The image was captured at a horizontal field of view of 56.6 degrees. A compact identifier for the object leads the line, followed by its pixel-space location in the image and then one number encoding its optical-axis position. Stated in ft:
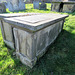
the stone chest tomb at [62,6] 24.47
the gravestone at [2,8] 27.69
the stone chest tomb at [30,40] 5.66
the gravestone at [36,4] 41.29
